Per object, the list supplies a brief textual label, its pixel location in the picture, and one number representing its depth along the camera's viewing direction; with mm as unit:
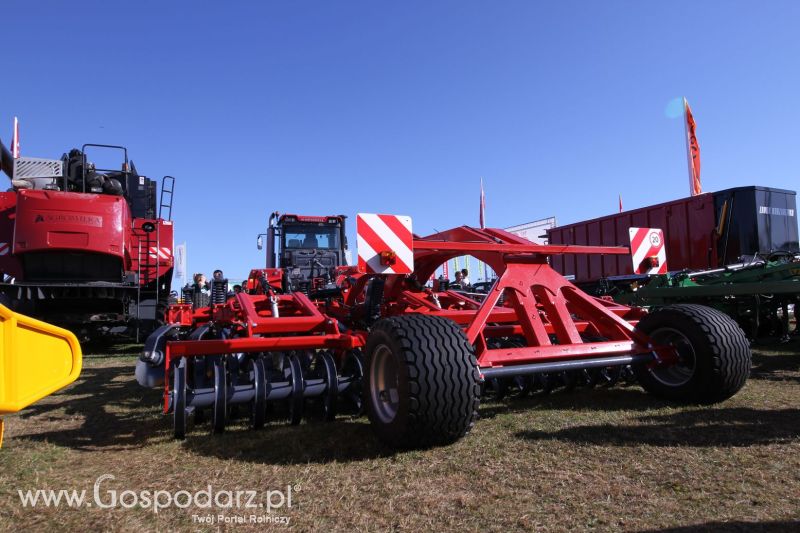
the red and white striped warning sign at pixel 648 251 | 4539
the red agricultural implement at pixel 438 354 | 2830
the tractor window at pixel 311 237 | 11461
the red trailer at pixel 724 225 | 9668
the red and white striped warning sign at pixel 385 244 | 3479
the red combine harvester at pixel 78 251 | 8055
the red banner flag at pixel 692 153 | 13375
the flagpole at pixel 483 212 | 23416
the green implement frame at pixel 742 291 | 6523
